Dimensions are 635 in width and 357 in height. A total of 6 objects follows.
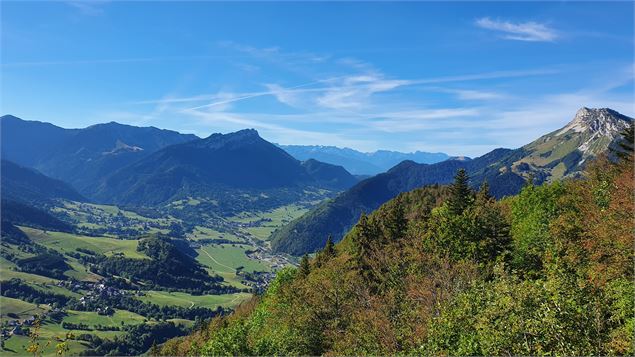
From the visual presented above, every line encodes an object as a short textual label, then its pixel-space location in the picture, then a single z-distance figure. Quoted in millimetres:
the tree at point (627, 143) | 69188
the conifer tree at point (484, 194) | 96688
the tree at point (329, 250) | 104062
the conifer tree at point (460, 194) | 79794
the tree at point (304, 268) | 94656
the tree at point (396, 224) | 81500
